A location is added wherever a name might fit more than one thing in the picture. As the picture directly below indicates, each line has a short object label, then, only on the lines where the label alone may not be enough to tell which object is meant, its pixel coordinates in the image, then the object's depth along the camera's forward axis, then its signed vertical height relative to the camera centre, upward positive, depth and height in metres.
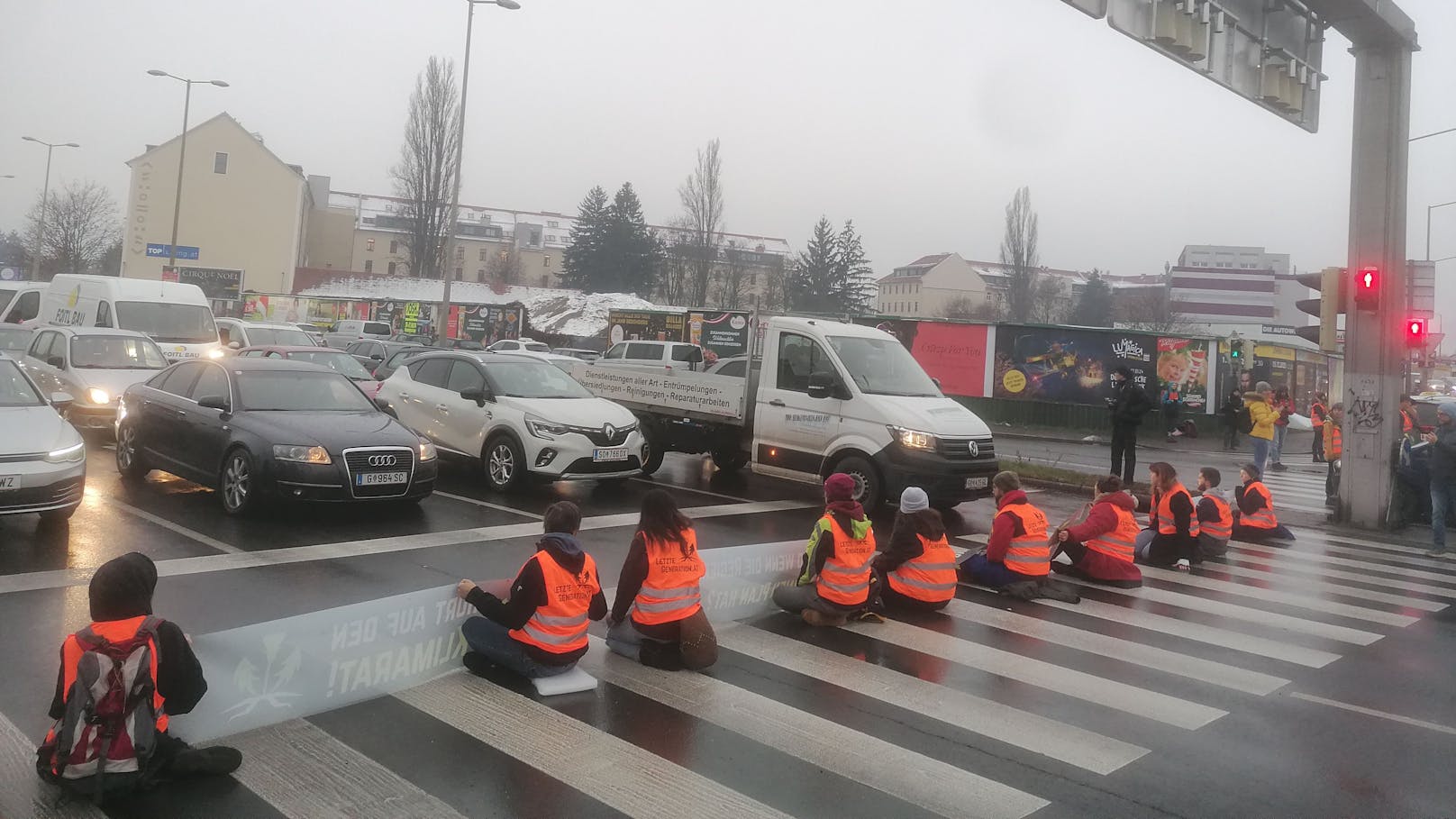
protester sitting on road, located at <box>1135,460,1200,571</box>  10.00 -0.48
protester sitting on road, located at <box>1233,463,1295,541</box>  12.55 -0.38
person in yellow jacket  17.80 +1.17
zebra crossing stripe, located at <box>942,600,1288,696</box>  6.44 -1.21
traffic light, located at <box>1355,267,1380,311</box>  13.34 +2.69
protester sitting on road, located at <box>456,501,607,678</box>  5.38 -0.94
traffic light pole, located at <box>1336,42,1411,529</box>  13.62 +2.82
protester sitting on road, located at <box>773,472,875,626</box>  6.98 -0.75
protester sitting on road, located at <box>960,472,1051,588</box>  8.30 -0.60
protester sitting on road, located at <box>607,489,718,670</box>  5.95 -0.88
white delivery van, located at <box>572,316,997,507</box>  11.91 +0.49
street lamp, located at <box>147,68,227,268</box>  36.72 +11.69
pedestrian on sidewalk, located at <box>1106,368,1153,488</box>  15.46 +0.95
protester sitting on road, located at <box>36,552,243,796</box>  3.82 -1.08
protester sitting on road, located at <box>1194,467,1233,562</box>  10.61 -0.41
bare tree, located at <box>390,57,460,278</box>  62.88 +16.89
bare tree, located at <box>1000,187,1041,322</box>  74.81 +15.94
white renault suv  11.97 +0.19
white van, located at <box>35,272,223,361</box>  18.36 +1.79
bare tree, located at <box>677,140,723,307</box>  64.88 +14.91
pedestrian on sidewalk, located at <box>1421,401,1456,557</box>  11.36 +0.32
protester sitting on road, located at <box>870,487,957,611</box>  7.49 -0.78
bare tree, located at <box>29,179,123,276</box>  54.06 +9.25
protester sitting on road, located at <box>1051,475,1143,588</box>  8.91 -0.59
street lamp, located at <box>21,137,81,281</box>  48.70 +8.43
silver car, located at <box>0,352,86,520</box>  7.95 -0.49
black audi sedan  9.58 -0.21
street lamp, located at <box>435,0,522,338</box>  28.39 +7.69
